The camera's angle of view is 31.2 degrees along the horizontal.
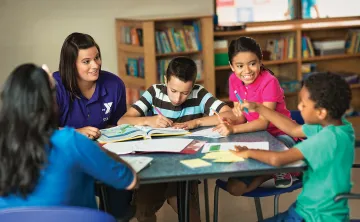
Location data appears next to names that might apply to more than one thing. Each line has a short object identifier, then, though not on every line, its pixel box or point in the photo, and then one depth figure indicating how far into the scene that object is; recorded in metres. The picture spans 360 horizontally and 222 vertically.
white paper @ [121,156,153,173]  2.47
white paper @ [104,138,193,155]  2.76
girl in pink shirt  3.15
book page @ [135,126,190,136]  3.07
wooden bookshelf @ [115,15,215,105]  5.84
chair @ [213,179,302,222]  3.06
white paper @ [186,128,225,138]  3.06
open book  3.03
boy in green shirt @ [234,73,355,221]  2.42
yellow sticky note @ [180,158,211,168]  2.51
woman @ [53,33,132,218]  3.33
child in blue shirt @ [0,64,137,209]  2.12
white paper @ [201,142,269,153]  2.76
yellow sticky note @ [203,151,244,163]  2.56
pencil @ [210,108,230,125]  3.21
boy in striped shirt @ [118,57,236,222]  3.26
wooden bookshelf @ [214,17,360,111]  6.52
